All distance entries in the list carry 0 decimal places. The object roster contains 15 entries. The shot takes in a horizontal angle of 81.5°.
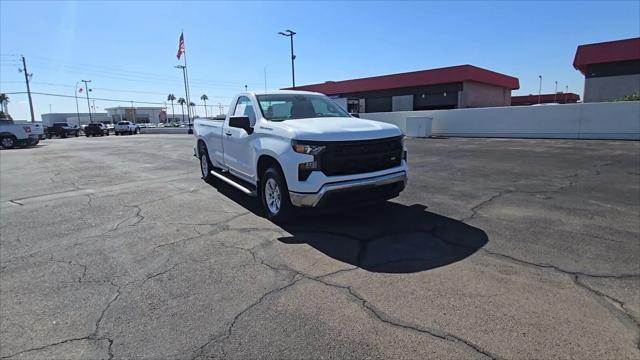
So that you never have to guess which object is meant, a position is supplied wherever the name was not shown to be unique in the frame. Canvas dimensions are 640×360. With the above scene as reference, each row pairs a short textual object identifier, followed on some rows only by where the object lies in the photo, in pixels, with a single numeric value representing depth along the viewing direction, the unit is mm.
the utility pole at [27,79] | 62331
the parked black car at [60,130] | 50438
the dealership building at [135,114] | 120438
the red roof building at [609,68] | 27844
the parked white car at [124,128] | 52375
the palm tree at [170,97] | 147938
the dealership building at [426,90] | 36812
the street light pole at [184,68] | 48562
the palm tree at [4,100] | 112788
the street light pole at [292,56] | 32422
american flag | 44116
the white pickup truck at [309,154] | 4902
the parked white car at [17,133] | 27312
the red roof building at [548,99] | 63531
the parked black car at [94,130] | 49031
